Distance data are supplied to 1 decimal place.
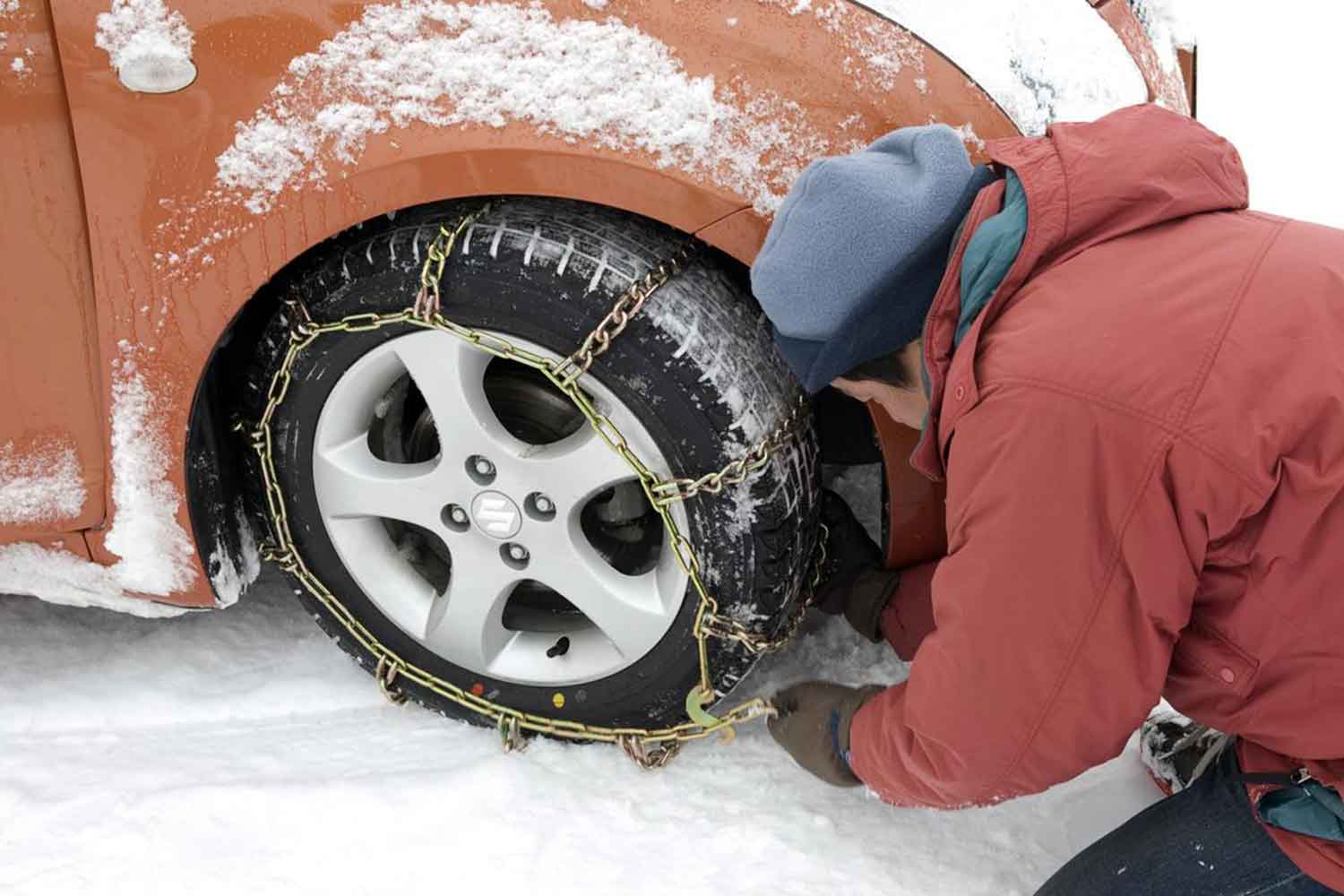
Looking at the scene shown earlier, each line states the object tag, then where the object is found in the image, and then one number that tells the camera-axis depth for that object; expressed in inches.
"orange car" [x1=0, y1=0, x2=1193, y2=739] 59.4
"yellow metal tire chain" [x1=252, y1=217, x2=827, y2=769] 64.6
